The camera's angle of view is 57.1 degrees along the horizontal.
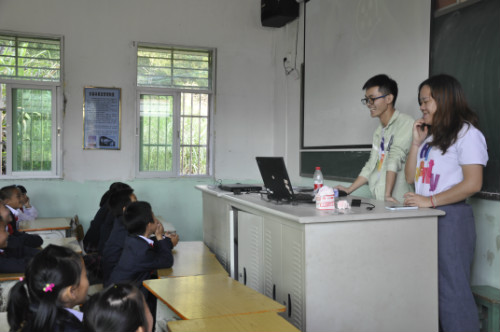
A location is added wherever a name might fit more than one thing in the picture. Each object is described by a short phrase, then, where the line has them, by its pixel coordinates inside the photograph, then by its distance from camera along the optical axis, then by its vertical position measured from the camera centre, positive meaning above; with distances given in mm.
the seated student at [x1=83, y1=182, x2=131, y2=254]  3684 -656
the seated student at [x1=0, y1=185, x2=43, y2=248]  3202 -540
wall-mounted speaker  5203 +1651
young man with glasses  2672 +76
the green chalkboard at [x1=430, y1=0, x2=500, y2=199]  2479 +548
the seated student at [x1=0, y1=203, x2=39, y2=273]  2625 -638
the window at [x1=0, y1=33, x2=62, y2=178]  5043 +522
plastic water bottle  2701 -153
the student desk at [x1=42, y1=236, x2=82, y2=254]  3220 -671
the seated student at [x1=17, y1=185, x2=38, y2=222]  4469 -606
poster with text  5246 +392
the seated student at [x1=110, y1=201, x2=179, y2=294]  2488 -541
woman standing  2020 -129
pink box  2102 -216
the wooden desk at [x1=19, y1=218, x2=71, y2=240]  3891 -660
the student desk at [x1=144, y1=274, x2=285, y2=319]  1649 -571
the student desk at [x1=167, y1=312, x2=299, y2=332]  1438 -552
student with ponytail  1399 -461
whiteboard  3305 +822
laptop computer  2330 -144
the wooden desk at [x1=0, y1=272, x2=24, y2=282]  2519 -701
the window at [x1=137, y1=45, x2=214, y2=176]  5496 +539
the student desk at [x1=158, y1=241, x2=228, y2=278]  2572 -671
